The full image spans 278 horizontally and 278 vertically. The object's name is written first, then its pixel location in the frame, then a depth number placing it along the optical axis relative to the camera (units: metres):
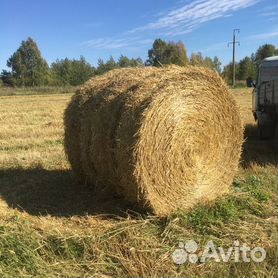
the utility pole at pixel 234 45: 36.88
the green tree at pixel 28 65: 54.93
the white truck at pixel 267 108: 6.58
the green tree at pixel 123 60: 54.65
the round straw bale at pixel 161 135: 4.01
